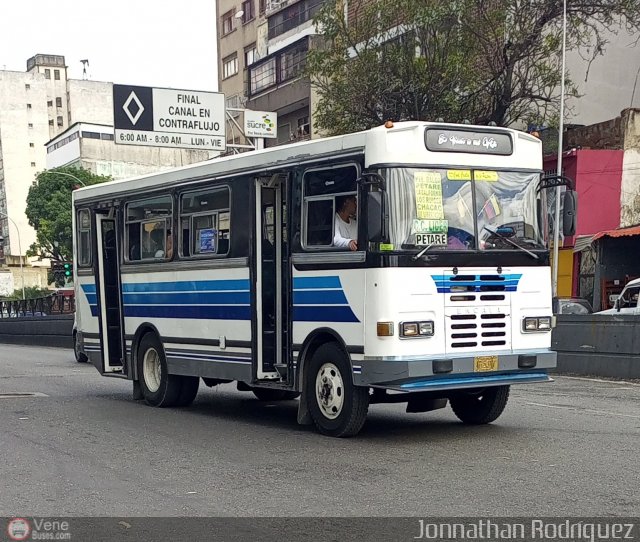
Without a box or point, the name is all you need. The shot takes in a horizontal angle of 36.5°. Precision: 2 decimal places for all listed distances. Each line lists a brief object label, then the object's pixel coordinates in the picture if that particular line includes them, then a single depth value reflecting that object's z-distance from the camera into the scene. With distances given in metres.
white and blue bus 9.32
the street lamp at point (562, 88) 25.19
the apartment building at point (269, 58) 44.06
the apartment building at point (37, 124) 97.62
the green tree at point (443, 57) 27.00
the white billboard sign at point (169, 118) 30.14
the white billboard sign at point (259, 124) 34.41
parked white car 22.89
